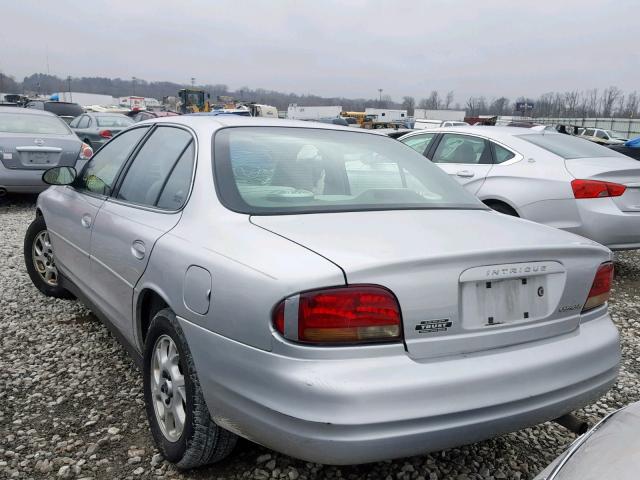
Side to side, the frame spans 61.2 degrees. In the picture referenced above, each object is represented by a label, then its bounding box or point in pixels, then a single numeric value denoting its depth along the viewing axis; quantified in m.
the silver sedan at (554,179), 4.94
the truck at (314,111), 67.81
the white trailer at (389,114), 67.56
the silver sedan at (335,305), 1.67
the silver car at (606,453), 1.23
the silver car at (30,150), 7.81
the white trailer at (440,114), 72.12
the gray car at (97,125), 13.67
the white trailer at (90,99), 78.62
